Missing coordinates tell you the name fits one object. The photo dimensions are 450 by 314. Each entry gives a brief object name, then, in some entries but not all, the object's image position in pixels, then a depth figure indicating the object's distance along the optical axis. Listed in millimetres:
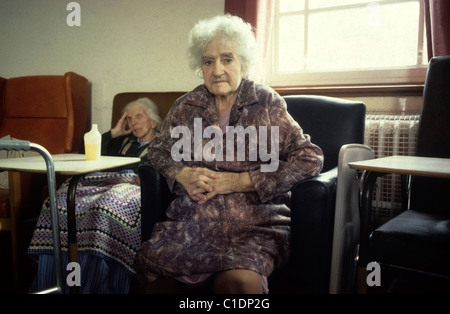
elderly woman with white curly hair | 1193
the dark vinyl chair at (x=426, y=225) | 1115
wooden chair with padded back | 2689
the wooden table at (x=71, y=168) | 1306
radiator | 1949
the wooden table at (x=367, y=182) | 1138
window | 2207
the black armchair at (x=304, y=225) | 1197
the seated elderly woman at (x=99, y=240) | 1613
